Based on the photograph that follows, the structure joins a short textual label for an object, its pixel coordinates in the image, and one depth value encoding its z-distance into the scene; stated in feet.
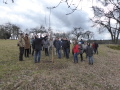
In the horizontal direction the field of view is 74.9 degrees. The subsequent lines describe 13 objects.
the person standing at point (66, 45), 21.45
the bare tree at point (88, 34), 145.41
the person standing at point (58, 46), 21.46
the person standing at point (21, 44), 17.07
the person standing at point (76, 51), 19.09
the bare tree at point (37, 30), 114.06
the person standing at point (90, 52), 19.33
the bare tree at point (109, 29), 62.69
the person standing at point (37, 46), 16.79
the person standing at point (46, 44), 22.17
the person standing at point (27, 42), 19.63
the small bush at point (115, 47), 62.96
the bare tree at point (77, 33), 147.53
